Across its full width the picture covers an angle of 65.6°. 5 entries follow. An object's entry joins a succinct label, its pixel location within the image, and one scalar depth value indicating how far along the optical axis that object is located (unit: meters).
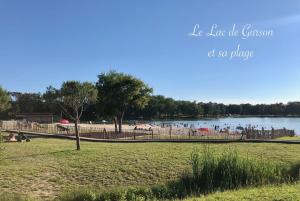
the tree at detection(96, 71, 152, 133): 26.84
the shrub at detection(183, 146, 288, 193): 8.87
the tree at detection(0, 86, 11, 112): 38.16
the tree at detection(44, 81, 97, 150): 15.15
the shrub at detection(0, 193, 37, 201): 8.74
